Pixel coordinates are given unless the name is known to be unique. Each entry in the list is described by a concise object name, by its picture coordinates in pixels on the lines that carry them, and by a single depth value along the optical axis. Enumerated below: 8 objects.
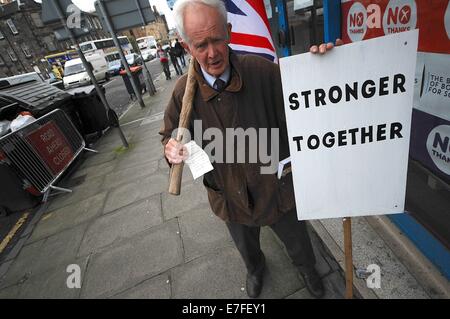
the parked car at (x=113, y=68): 23.69
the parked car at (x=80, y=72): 19.34
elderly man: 1.40
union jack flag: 2.50
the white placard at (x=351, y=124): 1.20
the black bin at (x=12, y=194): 4.13
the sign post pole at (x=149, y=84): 11.52
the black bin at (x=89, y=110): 6.91
